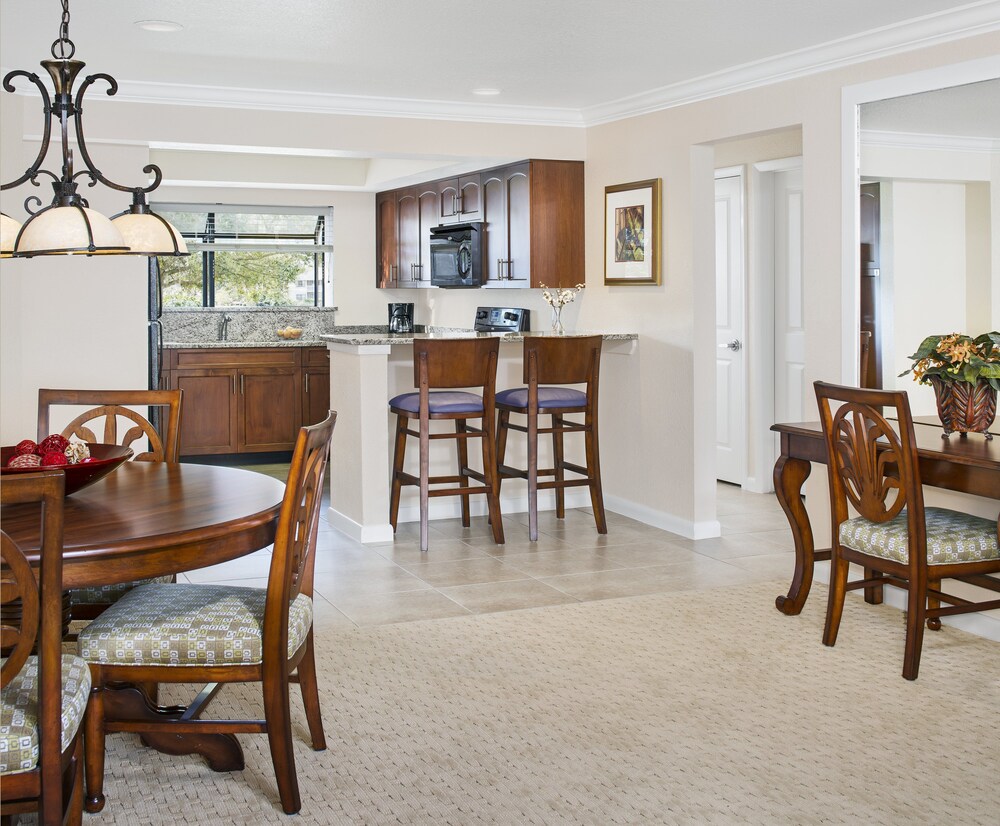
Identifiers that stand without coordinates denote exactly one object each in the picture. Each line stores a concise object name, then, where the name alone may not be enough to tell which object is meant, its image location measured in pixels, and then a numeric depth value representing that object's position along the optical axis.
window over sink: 8.14
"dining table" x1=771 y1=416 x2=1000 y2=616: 3.36
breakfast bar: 5.20
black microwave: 6.53
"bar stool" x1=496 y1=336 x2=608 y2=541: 5.16
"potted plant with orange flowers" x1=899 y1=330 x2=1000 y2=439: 3.48
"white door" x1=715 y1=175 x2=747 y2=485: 6.46
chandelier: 2.44
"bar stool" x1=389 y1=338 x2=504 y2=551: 4.93
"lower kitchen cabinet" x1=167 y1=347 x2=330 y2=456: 7.56
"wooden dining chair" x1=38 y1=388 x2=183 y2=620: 3.30
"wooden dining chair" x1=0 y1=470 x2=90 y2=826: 1.77
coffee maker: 8.24
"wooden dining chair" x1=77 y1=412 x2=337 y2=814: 2.31
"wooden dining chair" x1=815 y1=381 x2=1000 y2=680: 3.25
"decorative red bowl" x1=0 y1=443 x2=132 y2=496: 2.42
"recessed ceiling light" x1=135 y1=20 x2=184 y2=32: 3.94
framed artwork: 5.41
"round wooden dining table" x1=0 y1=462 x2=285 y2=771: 2.09
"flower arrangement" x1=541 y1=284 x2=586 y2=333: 5.82
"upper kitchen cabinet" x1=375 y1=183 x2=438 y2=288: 7.43
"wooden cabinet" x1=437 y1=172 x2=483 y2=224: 6.59
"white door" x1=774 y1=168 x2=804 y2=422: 6.22
